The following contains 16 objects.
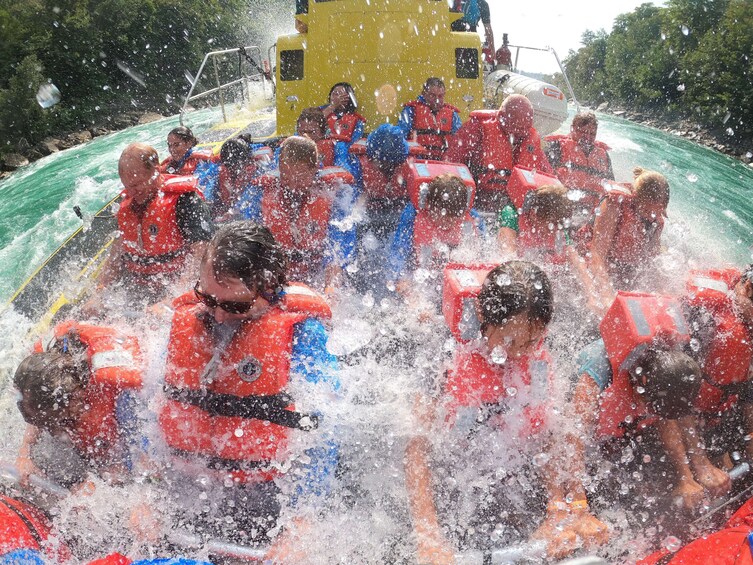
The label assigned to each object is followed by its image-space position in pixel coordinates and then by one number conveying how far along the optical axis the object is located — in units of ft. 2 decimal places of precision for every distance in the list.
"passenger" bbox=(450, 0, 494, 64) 24.58
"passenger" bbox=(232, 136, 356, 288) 12.23
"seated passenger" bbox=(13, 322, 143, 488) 6.49
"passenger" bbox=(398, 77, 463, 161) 17.61
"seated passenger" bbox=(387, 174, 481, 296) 11.04
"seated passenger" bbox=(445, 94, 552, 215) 15.75
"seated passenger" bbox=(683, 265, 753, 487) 7.86
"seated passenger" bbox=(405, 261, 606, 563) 6.15
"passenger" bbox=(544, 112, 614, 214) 17.29
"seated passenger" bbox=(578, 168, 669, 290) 12.04
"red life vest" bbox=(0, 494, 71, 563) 5.28
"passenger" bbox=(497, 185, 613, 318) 11.43
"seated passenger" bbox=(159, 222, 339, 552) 6.01
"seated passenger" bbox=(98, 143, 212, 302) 11.02
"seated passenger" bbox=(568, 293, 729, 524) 6.97
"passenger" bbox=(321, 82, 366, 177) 17.98
